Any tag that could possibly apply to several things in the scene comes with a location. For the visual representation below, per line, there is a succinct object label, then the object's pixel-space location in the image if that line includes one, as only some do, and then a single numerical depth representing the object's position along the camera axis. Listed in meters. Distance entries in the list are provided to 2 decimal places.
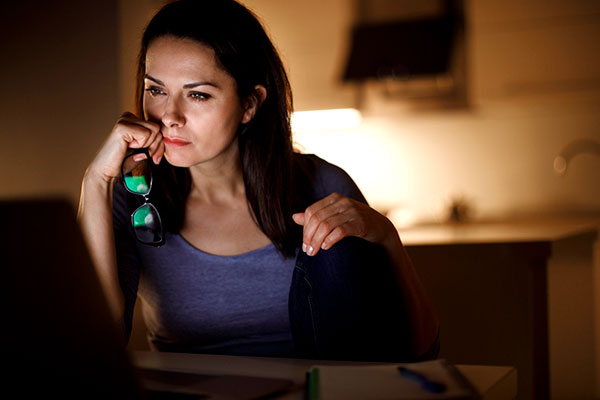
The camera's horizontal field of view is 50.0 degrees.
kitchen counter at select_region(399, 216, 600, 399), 1.92
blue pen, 0.60
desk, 0.68
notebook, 0.60
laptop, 0.44
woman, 1.12
